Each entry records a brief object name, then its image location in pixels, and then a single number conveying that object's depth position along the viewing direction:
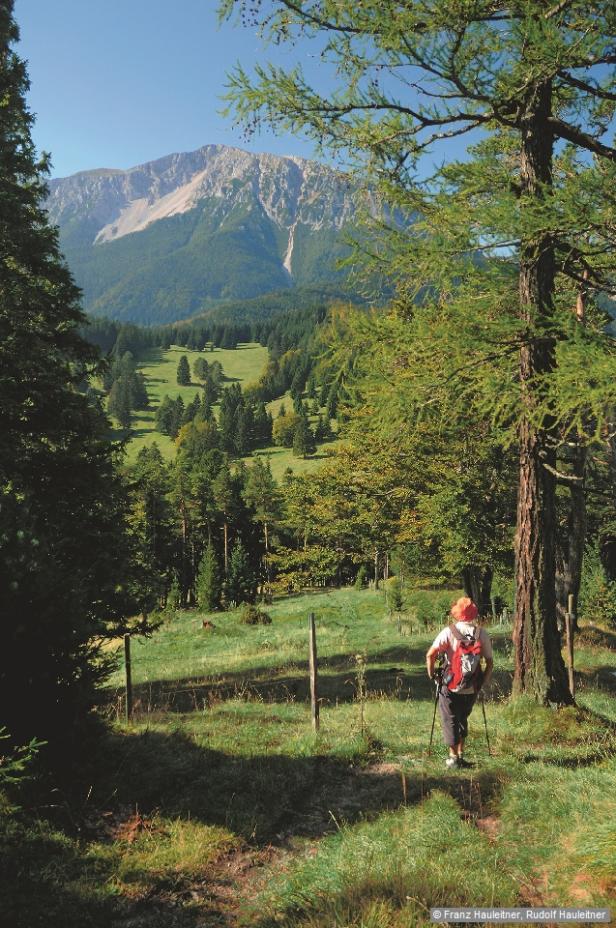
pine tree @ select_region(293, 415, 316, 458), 124.50
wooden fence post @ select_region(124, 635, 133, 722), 9.07
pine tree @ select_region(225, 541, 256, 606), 58.44
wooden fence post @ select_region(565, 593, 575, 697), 8.75
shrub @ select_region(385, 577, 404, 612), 30.14
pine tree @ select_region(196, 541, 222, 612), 45.00
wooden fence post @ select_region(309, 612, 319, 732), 7.41
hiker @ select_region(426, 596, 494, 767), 5.98
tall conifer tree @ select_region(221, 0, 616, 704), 5.74
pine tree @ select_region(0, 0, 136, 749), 10.63
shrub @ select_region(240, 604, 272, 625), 28.95
